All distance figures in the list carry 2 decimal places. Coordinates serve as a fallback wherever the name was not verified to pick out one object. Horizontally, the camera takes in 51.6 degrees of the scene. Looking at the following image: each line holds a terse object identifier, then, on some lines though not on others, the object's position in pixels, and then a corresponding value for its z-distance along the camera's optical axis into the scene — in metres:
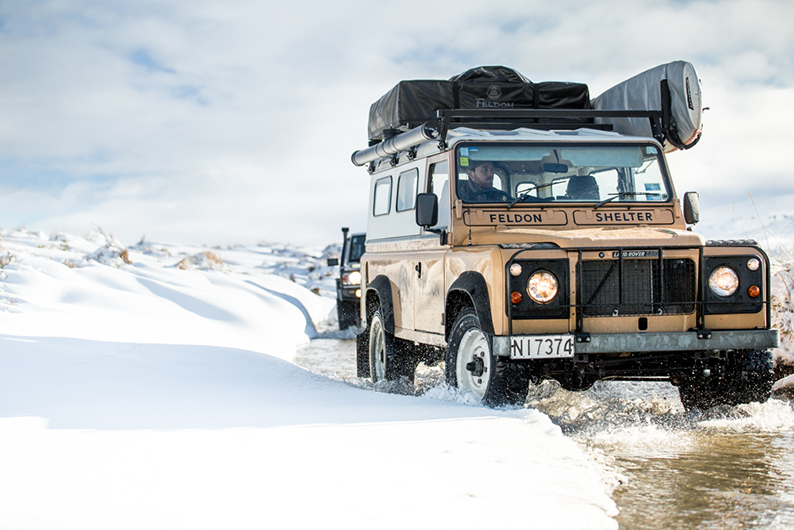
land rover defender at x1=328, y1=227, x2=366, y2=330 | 15.88
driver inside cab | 6.93
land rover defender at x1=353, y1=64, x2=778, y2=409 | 5.82
